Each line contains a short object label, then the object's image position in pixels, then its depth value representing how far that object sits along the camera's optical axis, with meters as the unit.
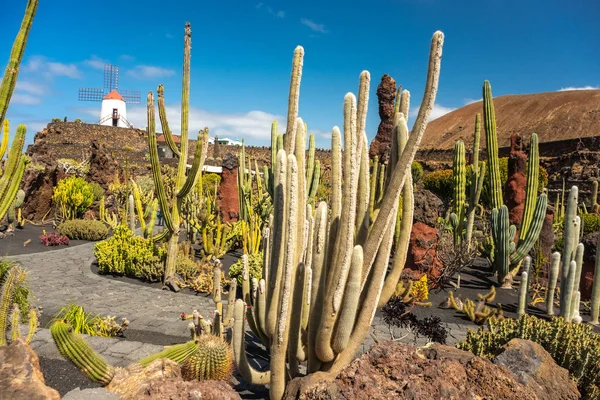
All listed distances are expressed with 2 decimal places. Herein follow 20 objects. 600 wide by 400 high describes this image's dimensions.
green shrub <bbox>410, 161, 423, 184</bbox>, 19.55
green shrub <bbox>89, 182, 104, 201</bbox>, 16.15
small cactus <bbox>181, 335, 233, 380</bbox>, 2.82
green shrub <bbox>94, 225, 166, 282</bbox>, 7.26
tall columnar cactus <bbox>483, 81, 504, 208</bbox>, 9.00
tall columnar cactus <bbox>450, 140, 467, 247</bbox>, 8.73
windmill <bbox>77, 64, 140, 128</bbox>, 53.06
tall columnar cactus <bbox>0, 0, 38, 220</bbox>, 3.93
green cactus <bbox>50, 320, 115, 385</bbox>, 2.67
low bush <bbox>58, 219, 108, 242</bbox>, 11.34
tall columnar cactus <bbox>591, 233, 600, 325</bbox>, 5.95
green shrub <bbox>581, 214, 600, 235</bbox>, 10.50
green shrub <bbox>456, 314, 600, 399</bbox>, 3.23
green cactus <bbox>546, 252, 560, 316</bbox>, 5.90
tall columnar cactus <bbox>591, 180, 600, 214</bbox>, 16.05
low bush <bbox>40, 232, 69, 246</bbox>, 10.12
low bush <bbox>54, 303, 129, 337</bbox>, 4.62
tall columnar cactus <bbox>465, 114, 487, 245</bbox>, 8.57
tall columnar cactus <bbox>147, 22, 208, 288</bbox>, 6.55
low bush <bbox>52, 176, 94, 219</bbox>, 13.32
